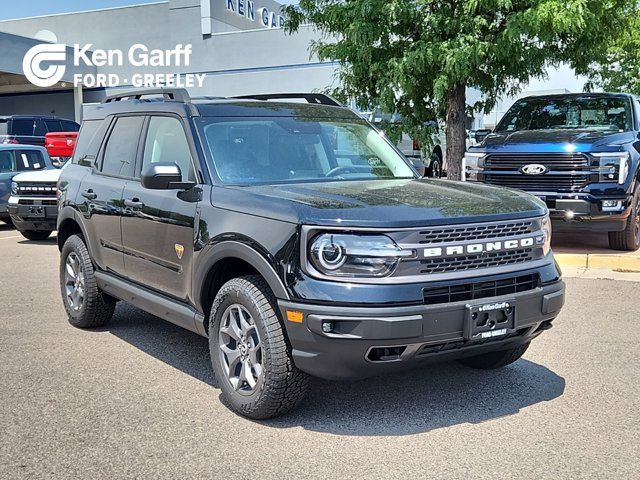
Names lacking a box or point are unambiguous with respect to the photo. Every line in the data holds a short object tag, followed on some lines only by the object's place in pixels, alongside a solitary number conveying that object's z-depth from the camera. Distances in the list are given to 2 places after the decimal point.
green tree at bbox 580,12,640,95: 18.89
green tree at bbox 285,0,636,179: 11.08
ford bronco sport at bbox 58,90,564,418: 3.88
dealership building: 33.38
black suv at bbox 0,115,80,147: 23.77
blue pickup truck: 9.38
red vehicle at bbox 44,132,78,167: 23.12
